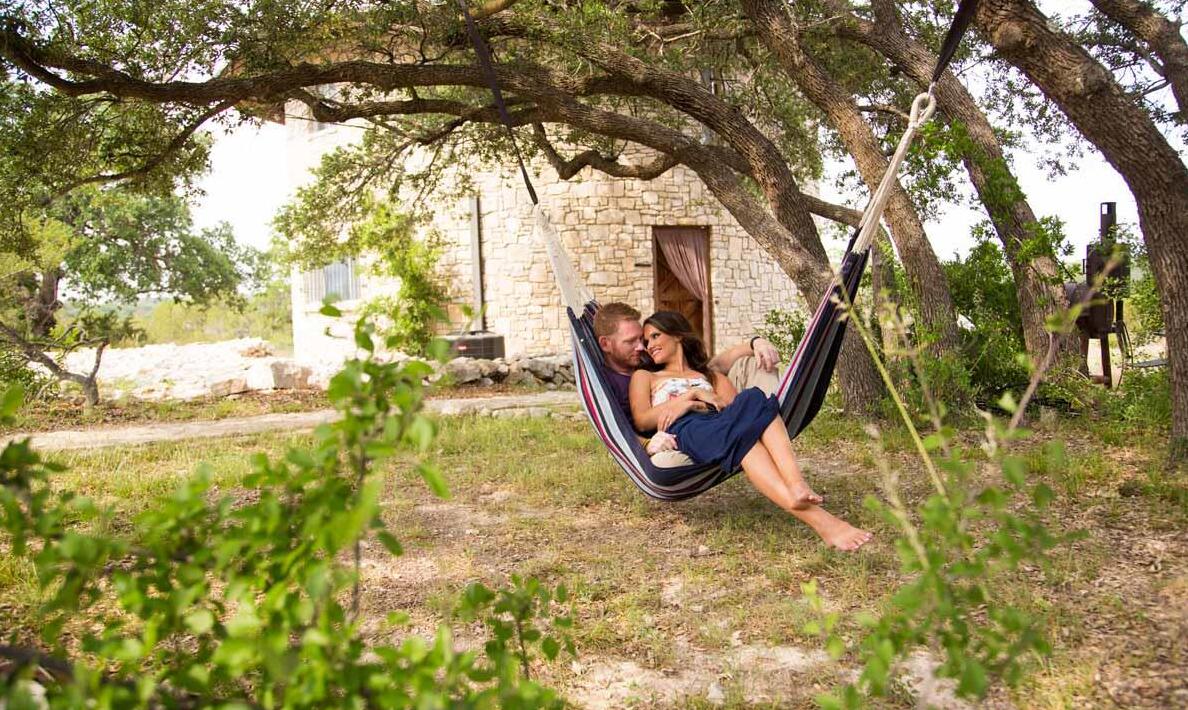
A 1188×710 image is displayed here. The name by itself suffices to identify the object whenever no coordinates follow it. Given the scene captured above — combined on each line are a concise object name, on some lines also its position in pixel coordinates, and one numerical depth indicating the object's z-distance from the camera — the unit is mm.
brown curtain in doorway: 9859
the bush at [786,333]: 5977
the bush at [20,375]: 6145
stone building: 9438
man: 3096
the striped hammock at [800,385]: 2711
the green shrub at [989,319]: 4766
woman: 2533
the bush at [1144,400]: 4191
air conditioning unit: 9008
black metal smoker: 4746
